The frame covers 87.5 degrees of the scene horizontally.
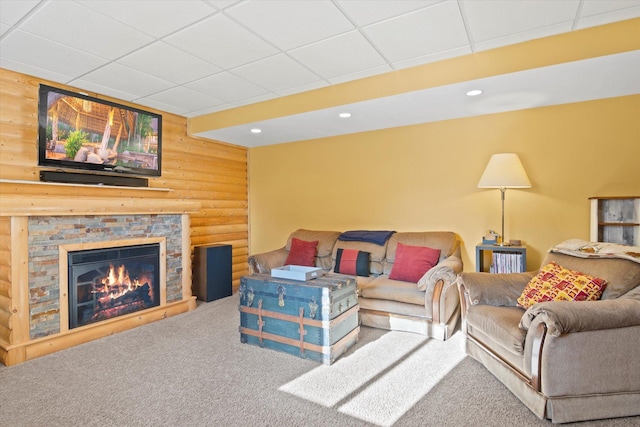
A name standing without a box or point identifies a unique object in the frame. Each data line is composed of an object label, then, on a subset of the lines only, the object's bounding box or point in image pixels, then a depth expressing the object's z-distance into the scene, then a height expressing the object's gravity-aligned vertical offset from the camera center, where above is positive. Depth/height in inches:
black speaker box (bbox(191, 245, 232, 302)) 174.4 -32.0
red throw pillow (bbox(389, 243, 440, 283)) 138.1 -21.3
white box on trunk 116.1 -21.7
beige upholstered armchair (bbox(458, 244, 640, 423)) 73.7 -33.0
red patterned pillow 88.4 -20.7
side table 129.6 -17.9
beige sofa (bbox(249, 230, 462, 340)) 122.0 -30.2
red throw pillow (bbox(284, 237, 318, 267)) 168.2 -21.3
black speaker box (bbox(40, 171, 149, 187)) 123.3 +13.6
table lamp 130.0 +15.2
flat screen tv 121.0 +31.6
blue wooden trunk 105.4 -34.3
